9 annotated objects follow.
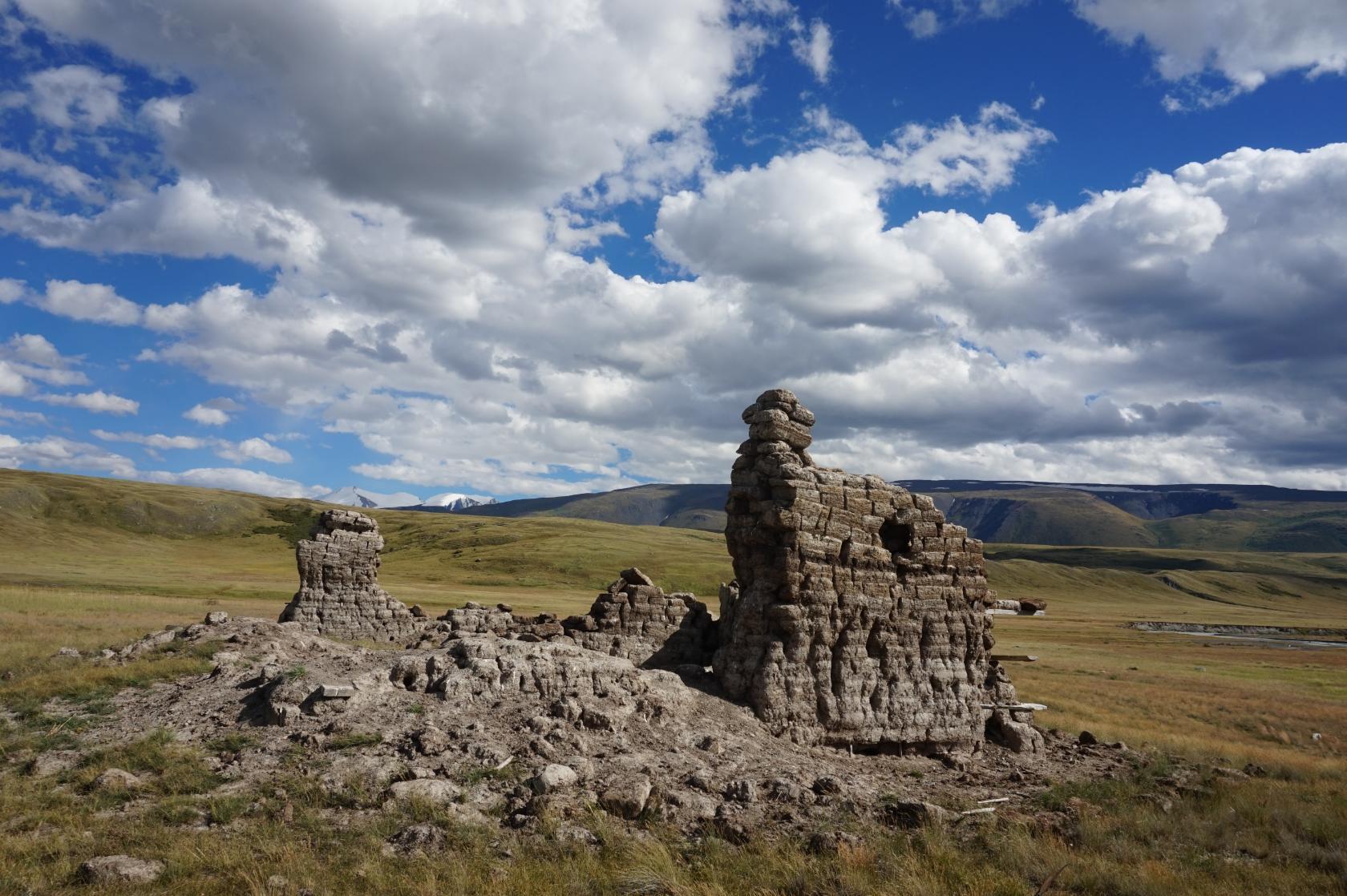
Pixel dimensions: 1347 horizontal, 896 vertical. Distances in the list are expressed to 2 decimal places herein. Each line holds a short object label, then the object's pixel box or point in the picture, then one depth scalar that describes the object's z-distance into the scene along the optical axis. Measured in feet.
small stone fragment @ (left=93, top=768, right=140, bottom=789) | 37.27
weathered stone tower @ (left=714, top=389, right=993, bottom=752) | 56.03
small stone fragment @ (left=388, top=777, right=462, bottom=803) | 37.42
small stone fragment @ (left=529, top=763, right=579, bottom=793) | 39.01
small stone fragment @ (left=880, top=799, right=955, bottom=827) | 39.37
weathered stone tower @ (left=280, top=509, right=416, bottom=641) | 94.63
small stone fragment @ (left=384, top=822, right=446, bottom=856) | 32.73
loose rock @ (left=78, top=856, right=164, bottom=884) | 28.55
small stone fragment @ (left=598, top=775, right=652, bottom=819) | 38.22
